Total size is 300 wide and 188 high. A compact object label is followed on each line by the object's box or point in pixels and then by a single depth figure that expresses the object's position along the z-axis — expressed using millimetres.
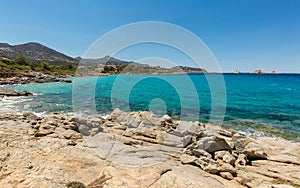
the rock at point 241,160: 10905
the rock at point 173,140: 13620
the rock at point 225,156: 10741
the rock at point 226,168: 9617
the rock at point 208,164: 9617
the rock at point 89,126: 15109
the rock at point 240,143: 12755
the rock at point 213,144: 12078
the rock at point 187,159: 10789
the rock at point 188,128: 15914
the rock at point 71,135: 13430
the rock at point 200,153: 11253
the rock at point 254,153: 11766
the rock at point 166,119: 20461
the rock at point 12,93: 43025
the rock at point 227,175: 9178
